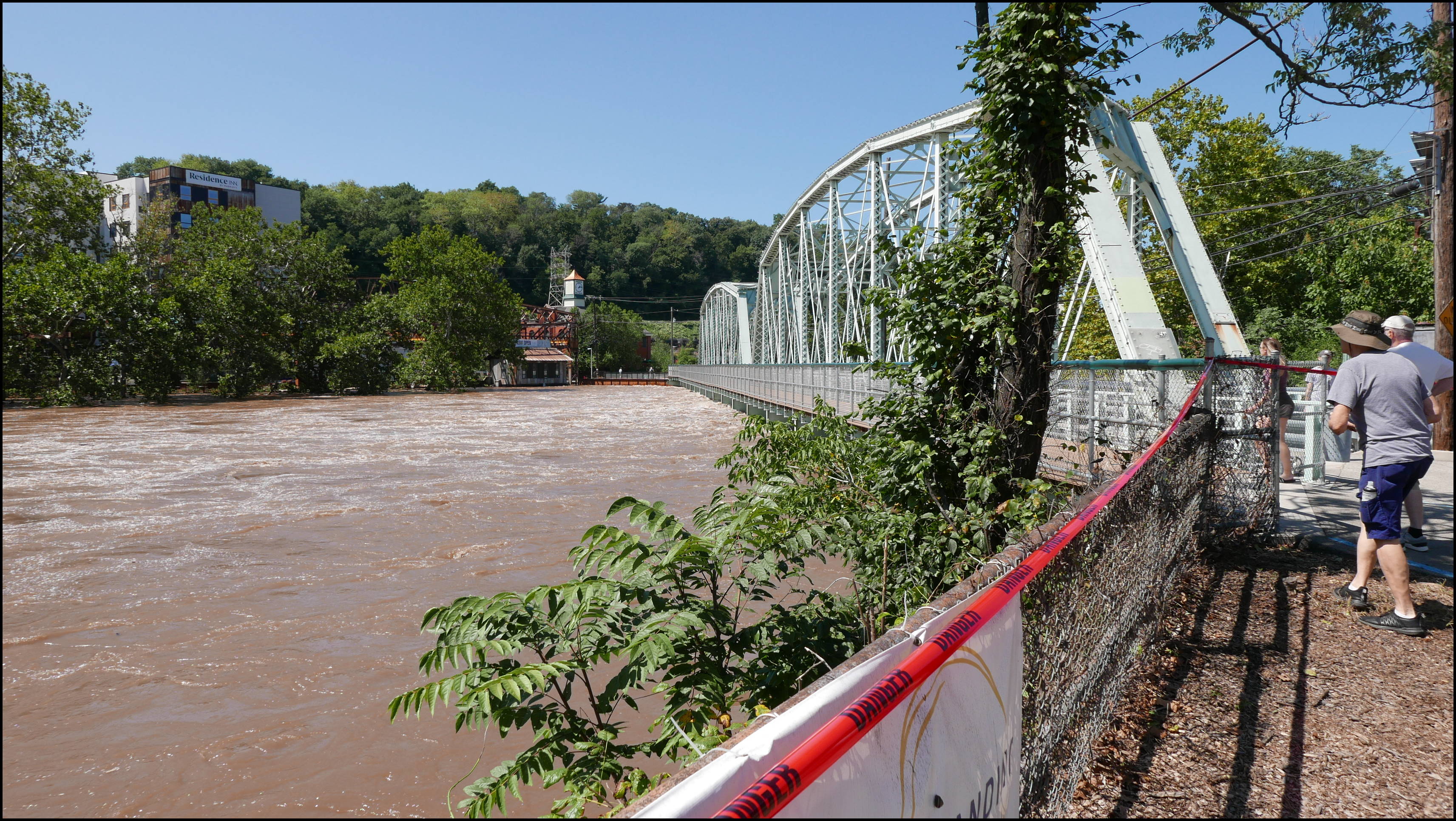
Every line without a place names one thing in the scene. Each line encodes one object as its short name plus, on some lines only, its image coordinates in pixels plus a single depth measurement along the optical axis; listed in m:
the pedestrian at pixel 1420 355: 4.84
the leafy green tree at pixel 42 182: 36.19
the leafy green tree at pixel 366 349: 50.25
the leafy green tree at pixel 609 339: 97.88
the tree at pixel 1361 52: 5.49
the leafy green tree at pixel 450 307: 58.47
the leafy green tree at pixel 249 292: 43.12
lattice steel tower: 115.38
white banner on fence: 1.15
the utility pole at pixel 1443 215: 10.61
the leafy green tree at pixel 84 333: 35.56
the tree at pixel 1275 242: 26.33
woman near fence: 6.78
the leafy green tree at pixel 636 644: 2.71
